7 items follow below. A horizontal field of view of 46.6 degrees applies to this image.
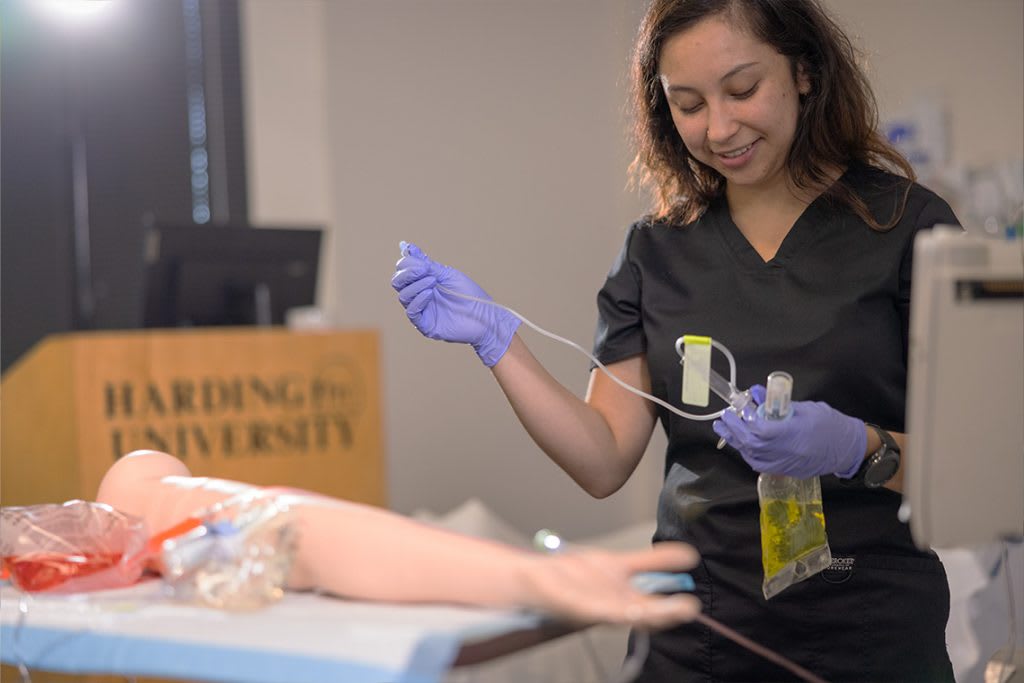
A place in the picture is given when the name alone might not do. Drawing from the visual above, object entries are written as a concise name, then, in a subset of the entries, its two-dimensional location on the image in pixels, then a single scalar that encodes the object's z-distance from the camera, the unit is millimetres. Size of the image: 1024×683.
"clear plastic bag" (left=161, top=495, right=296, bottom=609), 1098
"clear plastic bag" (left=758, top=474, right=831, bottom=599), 1386
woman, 1446
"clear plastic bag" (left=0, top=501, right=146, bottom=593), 1230
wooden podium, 2873
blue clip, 1093
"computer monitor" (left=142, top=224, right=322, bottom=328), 3246
